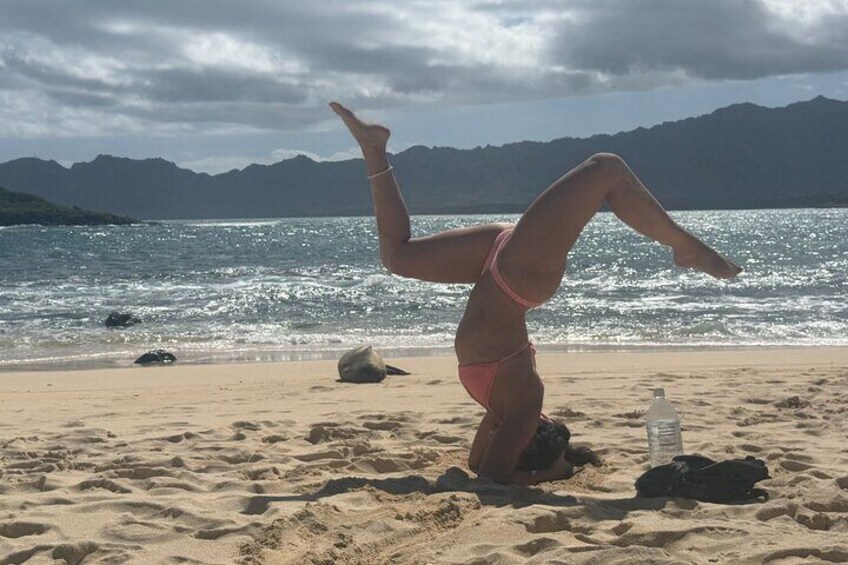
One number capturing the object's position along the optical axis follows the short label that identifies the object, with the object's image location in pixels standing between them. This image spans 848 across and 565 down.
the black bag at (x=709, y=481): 4.35
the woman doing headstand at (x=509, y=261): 4.48
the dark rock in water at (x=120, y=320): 18.88
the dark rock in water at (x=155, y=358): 13.51
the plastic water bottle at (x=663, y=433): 5.09
